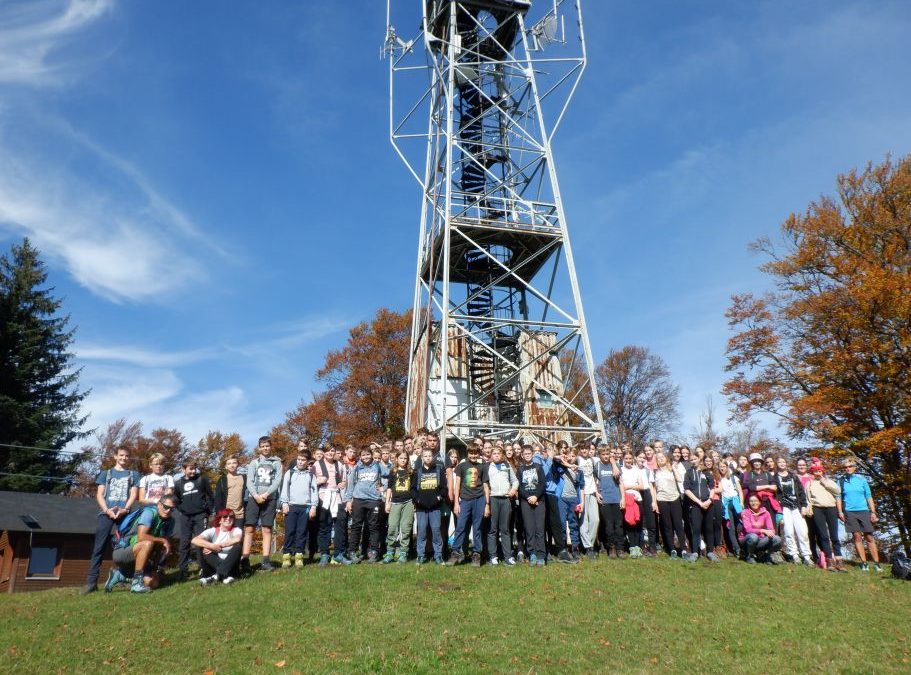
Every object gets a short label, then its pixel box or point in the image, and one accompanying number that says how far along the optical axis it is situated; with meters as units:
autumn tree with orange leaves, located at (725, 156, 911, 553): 17.88
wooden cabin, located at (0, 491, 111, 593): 20.78
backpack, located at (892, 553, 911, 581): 9.30
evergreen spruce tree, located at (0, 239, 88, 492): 28.45
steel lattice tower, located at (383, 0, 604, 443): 17.50
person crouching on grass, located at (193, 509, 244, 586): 8.70
